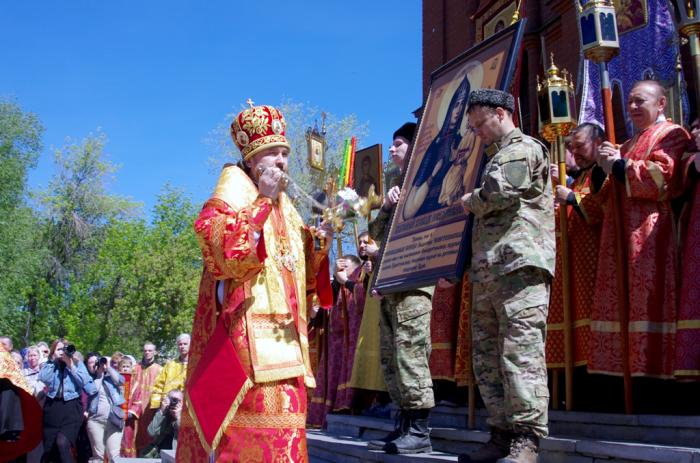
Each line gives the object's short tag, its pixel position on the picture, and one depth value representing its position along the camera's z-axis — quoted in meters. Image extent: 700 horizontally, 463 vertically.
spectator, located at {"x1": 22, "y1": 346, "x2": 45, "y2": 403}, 14.50
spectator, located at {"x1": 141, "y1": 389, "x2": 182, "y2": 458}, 10.37
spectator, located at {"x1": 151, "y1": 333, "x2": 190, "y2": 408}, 11.41
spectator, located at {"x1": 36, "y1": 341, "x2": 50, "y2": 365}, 16.42
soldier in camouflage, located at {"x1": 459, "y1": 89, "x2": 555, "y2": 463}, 4.31
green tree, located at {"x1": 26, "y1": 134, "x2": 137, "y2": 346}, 38.81
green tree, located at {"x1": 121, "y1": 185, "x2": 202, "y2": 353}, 32.94
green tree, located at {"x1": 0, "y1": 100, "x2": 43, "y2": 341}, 30.67
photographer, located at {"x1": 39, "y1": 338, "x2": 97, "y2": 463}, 11.68
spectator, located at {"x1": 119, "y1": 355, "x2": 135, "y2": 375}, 13.89
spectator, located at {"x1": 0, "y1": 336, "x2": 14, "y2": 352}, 10.20
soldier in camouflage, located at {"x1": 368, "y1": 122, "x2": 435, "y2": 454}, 5.54
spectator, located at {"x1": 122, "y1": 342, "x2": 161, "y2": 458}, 12.22
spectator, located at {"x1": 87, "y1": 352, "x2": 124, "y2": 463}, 12.84
